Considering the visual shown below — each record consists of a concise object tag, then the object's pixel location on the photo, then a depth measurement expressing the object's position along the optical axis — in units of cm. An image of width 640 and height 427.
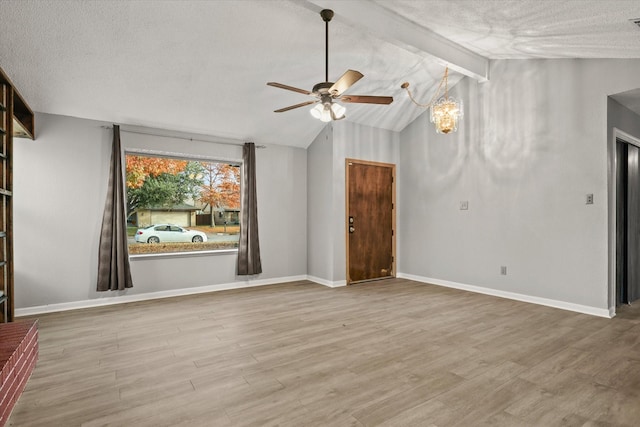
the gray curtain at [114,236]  457
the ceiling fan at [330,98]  308
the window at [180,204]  508
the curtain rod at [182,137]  485
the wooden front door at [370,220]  603
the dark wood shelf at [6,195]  310
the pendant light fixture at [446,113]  526
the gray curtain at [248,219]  569
